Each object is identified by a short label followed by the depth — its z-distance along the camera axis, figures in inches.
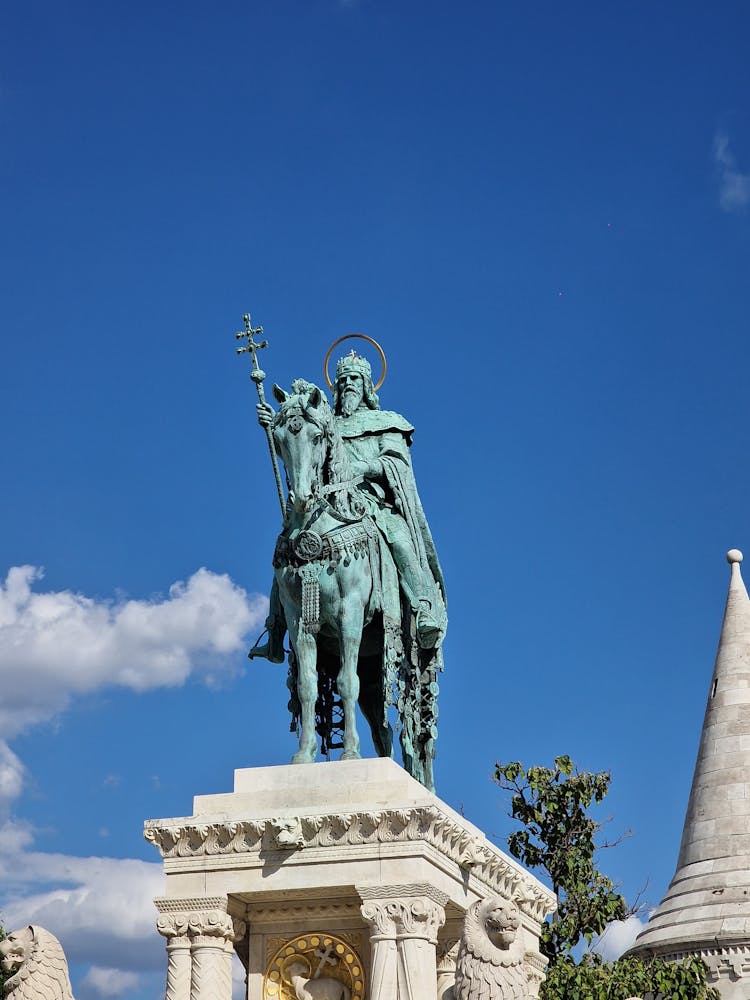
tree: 1007.6
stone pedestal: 536.1
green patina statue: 591.2
